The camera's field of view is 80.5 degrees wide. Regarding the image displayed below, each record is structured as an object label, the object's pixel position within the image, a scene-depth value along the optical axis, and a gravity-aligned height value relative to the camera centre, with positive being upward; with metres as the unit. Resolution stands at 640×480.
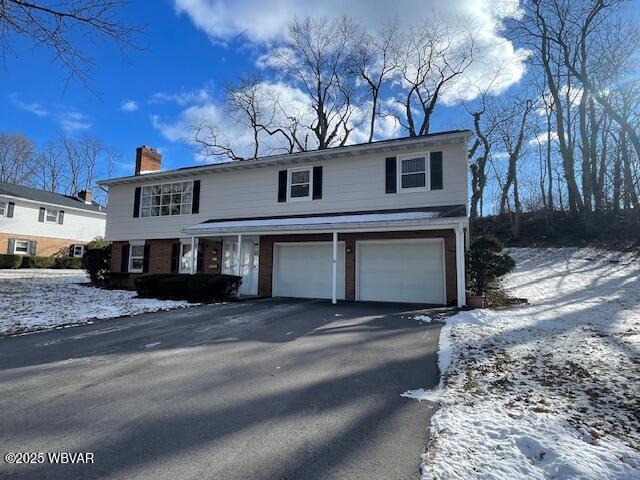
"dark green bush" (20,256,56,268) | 26.86 +0.37
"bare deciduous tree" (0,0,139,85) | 6.23 +4.13
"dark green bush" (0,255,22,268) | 25.20 +0.38
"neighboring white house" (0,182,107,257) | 27.64 +3.61
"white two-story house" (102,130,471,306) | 12.45 +1.84
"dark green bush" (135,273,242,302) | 12.30 -0.57
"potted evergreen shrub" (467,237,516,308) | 10.97 +0.32
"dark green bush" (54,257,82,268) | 28.59 +0.41
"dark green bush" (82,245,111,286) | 18.08 +0.09
